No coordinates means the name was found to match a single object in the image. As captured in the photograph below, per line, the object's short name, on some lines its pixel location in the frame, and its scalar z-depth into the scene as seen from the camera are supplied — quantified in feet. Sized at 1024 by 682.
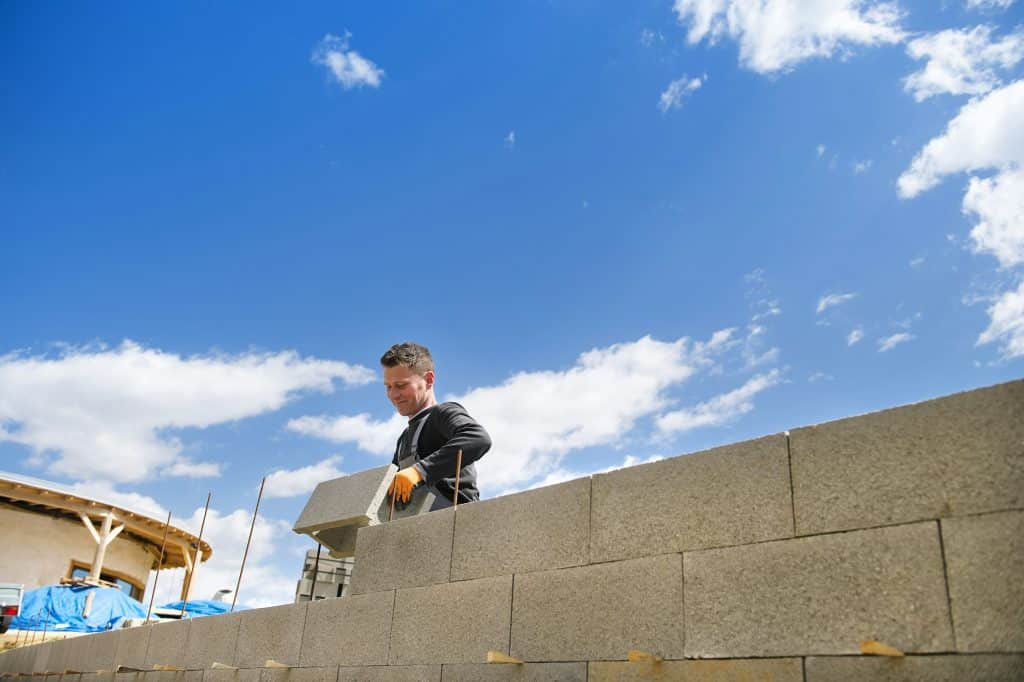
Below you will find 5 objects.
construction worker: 17.10
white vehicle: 49.37
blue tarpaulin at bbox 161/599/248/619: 50.06
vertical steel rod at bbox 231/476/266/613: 21.34
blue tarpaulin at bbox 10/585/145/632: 49.52
